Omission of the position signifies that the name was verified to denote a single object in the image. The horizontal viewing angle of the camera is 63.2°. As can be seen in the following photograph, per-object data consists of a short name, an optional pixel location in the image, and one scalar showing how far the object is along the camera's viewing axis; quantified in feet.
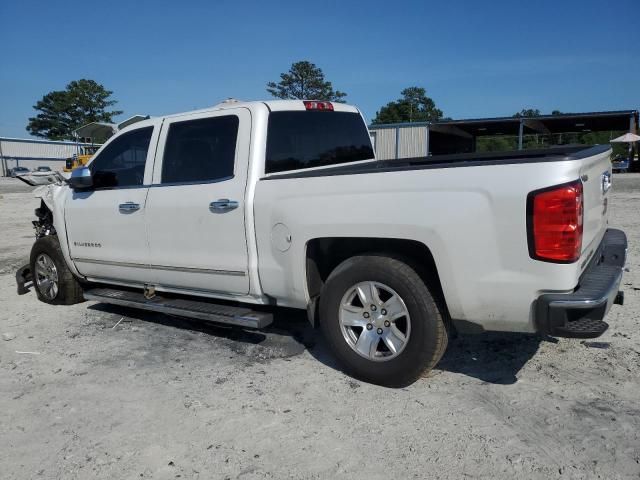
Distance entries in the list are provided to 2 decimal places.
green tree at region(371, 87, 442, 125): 317.81
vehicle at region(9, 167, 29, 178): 154.08
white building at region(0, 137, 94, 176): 168.45
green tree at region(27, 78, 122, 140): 265.75
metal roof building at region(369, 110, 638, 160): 97.40
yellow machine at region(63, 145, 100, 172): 85.28
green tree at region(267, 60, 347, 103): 265.54
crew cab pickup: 9.07
